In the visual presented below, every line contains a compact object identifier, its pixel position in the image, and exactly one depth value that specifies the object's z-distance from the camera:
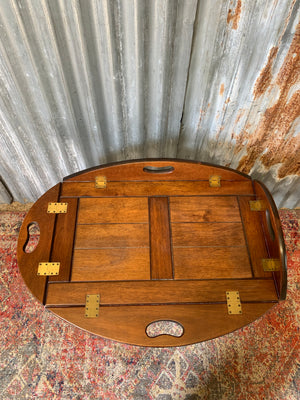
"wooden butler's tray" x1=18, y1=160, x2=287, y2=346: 1.53
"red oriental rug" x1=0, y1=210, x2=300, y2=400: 2.06
